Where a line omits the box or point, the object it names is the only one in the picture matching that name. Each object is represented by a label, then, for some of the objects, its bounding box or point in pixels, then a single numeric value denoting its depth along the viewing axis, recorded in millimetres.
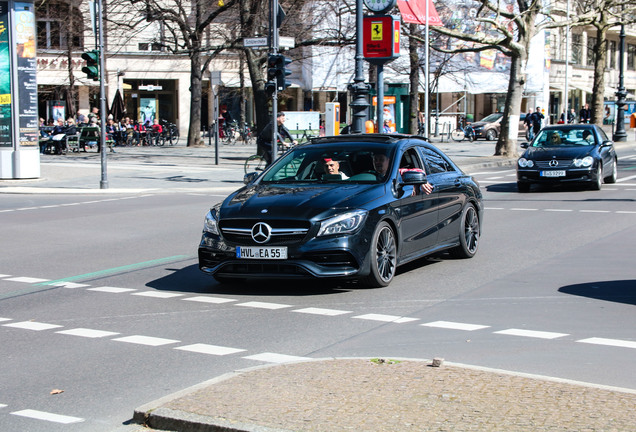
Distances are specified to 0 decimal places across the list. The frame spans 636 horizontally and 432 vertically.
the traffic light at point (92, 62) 22641
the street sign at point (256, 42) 22469
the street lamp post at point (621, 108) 46422
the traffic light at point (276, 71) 23031
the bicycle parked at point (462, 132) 50094
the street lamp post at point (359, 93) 22734
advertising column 25391
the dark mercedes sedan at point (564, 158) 20781
